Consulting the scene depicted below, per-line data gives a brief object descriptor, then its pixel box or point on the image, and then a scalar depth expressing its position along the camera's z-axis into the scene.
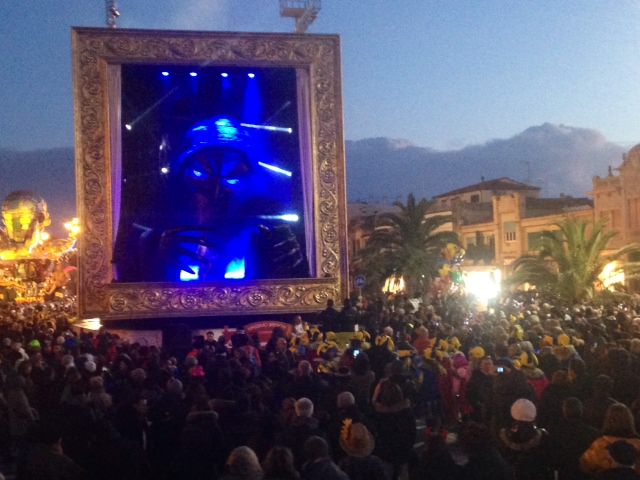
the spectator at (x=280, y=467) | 4.69
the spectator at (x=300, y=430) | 5.91
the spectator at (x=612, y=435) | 5.03
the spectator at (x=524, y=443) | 5.69
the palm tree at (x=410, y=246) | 28.53
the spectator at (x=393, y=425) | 6.80
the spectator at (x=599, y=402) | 6.29
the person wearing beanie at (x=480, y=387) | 8.50
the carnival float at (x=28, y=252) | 29.78
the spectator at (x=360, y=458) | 4.99
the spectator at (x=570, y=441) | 5.61
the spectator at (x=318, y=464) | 4.69
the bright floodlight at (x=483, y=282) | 34.59
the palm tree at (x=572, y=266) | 21.16
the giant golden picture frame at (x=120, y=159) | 21.11
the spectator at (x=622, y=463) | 4.62
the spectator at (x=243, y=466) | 4.57
